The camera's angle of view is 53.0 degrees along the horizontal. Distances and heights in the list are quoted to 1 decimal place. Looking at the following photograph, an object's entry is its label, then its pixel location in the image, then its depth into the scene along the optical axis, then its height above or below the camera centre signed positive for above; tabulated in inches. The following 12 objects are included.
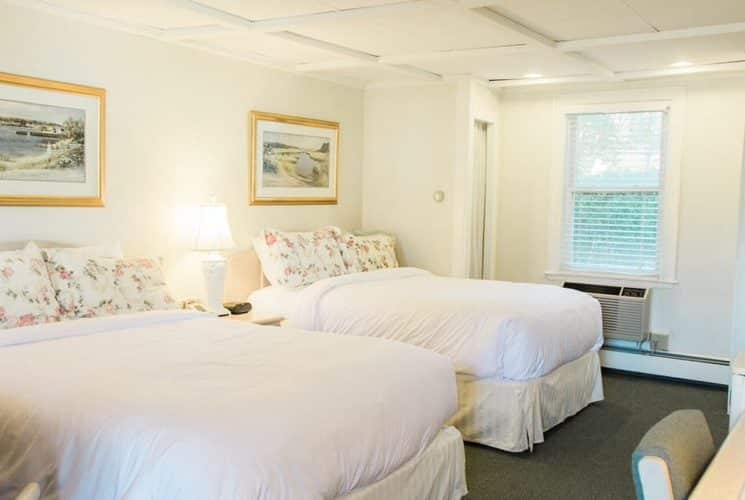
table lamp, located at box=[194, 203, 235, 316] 175.5 -12.2
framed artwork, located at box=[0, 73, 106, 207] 146.3 +9.6
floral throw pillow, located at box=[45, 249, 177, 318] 139.9 -18.3
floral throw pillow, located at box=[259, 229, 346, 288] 196.2 -16.6
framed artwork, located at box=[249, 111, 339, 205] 207.3 +10.6
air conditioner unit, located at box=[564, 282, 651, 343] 224.8 -32.6
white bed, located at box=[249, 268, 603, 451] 158.1 -29.7
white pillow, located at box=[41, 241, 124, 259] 152.7 -12.2
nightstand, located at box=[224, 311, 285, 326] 175.9 -29.4
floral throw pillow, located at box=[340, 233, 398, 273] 215.9 -16.1
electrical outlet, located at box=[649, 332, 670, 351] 228.4 -41.0
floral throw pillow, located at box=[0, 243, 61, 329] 129.8 -18.3
